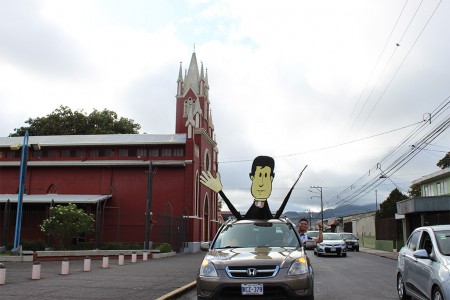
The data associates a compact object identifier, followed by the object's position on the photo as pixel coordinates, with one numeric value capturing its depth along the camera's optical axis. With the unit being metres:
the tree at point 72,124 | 52.03
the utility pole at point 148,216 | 27.61
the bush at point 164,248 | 28.27
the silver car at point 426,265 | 6.92
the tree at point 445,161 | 53.47
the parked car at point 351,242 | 38.53
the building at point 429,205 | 27.19
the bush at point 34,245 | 27.17
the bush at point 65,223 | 25.45
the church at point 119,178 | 36.09
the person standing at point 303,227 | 12.75
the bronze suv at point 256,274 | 6.64
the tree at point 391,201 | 62.09
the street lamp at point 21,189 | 23.47
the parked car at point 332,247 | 27.69
